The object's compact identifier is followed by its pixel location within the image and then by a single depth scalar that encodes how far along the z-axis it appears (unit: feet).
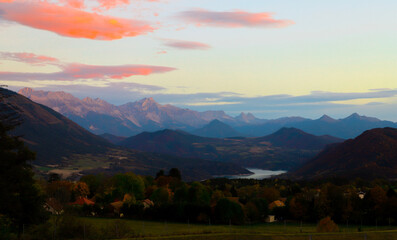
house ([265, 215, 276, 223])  370.57
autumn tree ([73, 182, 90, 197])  491.14
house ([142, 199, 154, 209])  393.70
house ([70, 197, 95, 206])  402.31
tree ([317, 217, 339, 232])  229.27
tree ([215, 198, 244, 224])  313.94
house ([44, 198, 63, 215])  333.13
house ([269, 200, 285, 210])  433.56
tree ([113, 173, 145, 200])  476.13
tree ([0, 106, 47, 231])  145.69
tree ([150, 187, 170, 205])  437.58
